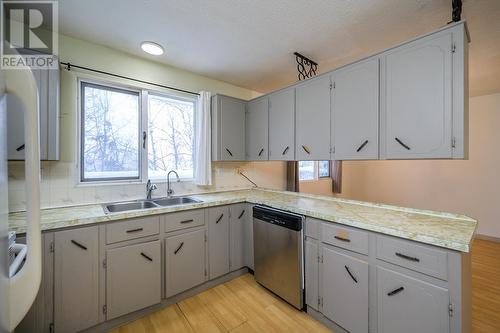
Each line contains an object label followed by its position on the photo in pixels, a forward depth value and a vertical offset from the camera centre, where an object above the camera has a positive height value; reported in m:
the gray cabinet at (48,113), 1.59 +0.42
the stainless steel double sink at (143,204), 2.09 -0.41
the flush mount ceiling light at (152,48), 2.05 +1.20
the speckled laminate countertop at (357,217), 1.23 -0.40
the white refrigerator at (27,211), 0.42 -0.10
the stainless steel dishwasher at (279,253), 1.85 -0.84
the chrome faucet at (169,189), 2.51 -0.28
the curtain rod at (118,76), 1.92 +0.95
